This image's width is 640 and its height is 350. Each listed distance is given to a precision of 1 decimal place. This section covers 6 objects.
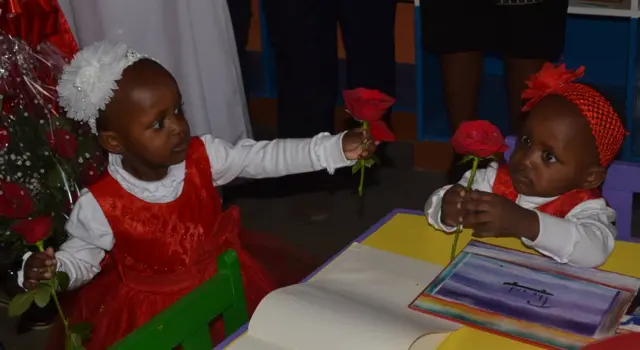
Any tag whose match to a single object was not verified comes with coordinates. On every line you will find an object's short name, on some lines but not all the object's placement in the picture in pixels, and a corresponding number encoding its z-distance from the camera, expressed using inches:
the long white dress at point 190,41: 94.0
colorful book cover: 49.0
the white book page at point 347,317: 47.8
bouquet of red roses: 89.0
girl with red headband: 56.7
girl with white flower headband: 68.1
